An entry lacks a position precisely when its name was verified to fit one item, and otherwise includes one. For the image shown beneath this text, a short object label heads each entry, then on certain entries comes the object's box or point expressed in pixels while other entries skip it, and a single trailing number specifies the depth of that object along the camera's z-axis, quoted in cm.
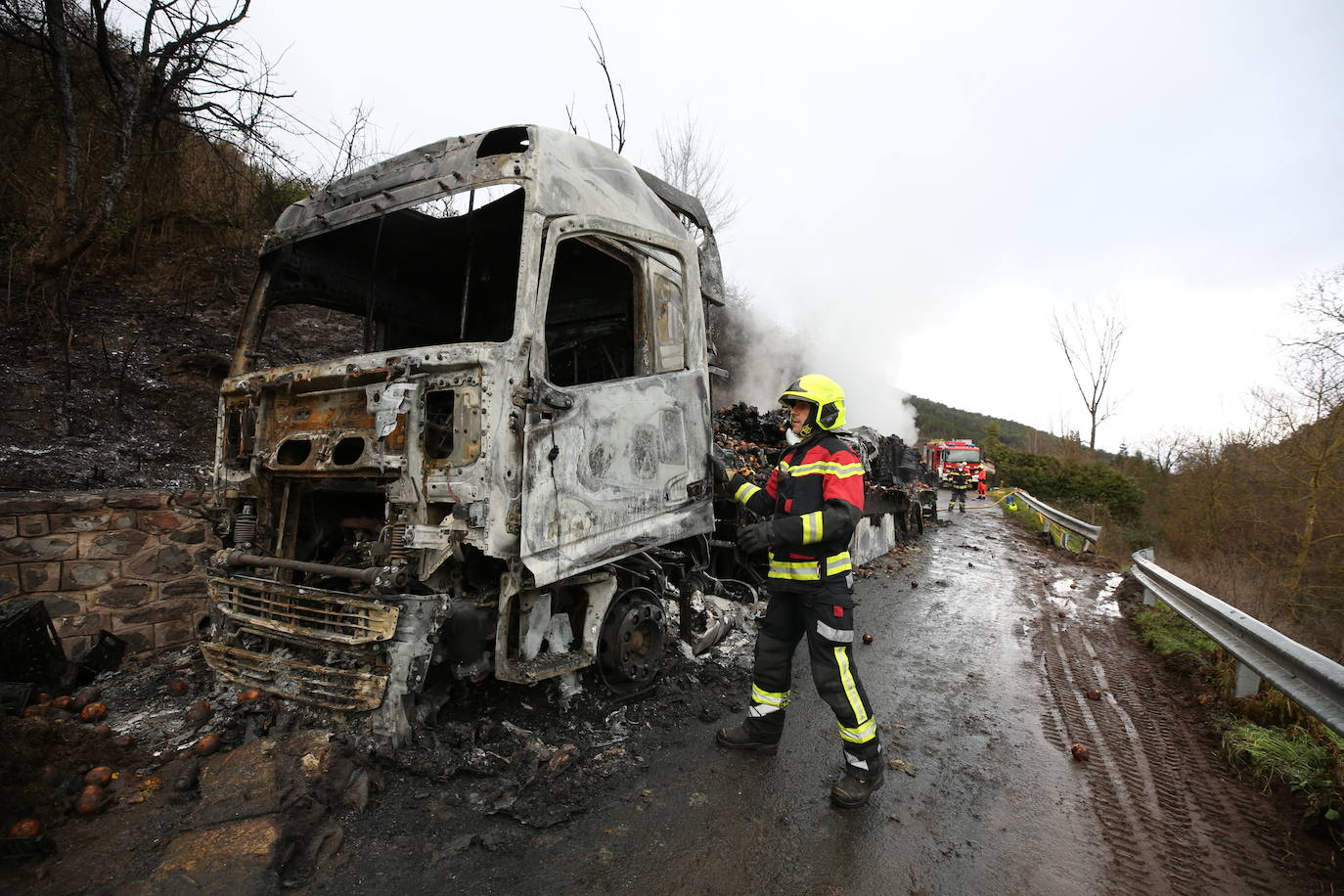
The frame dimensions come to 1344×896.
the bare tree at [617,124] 978
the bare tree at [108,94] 561
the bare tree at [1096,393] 2961
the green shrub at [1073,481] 1959
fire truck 2405
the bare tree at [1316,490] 1023
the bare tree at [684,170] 1636
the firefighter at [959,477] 2269
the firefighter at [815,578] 273
